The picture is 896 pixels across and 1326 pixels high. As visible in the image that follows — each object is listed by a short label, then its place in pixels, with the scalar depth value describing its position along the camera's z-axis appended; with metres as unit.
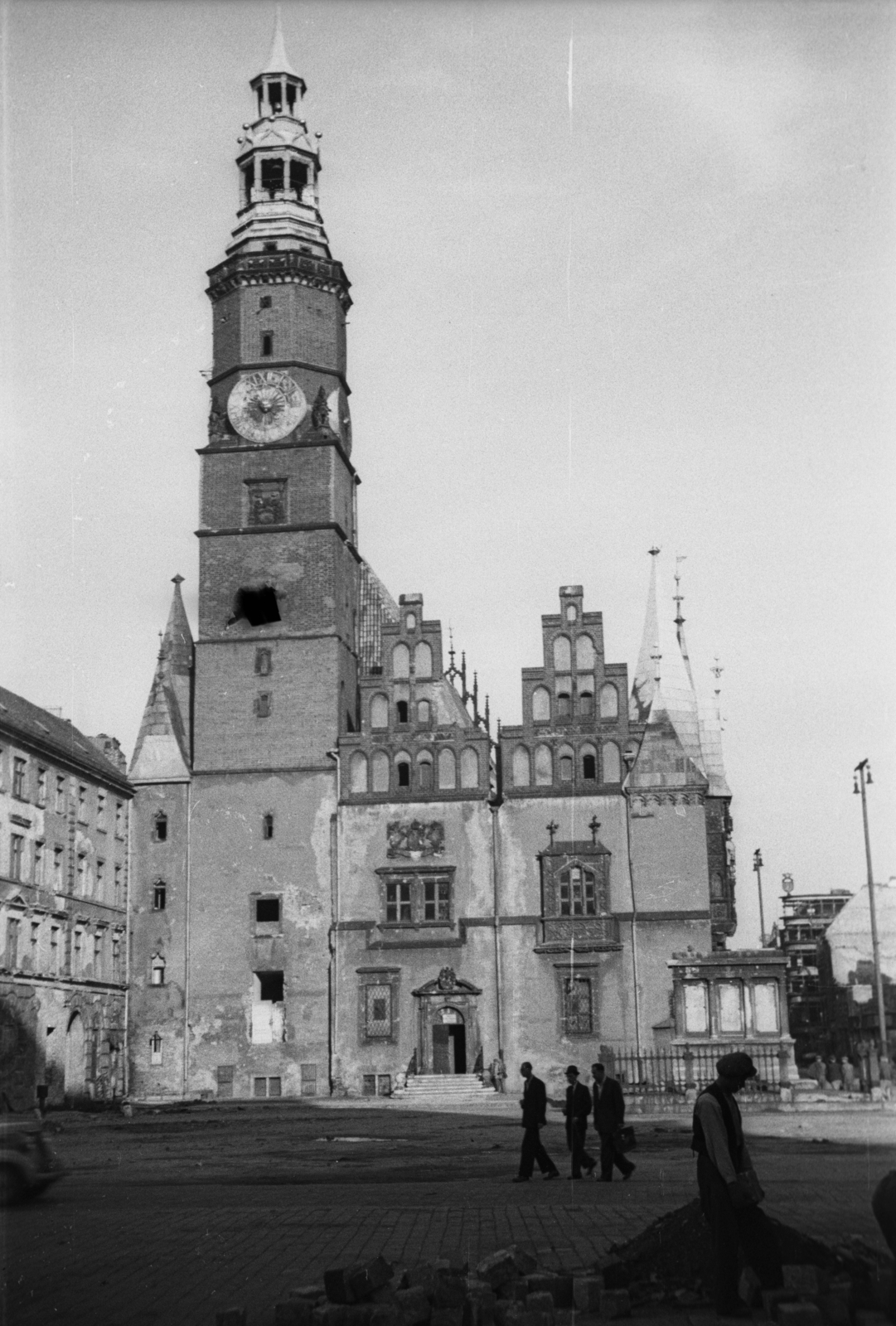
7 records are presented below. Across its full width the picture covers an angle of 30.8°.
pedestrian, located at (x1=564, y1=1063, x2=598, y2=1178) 20.23
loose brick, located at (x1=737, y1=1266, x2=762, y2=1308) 10.17
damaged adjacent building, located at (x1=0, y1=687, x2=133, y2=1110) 45.84
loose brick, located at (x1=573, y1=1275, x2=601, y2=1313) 10.29
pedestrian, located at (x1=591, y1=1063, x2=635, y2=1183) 19.69
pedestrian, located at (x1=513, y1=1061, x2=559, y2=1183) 20.19
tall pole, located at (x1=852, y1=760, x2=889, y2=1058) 25.34
